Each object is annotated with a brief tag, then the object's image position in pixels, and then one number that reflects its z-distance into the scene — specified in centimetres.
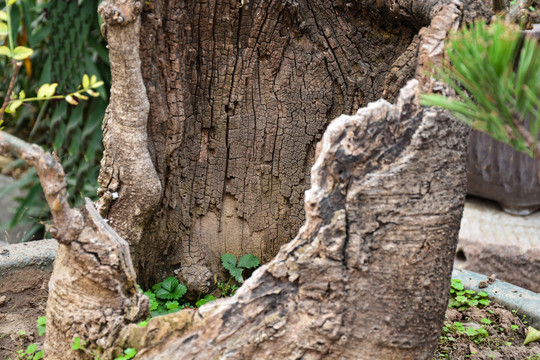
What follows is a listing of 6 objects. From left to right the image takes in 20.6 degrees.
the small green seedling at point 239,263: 182
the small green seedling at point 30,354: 169
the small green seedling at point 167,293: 177
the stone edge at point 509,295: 184
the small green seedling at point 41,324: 170
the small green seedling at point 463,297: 189
